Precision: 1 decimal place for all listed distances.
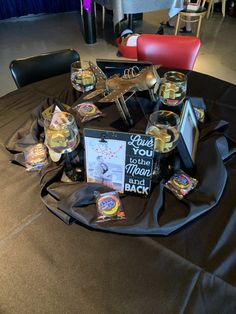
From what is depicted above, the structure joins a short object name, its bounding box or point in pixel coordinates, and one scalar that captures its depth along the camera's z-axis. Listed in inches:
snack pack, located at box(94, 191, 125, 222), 31.5
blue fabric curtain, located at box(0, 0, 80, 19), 191.3
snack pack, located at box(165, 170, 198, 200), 33.4
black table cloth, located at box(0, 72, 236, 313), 24.9
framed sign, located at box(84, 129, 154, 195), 31.0
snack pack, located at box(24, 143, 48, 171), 38.8
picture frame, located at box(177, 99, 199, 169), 33.7
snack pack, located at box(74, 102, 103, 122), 39.9
